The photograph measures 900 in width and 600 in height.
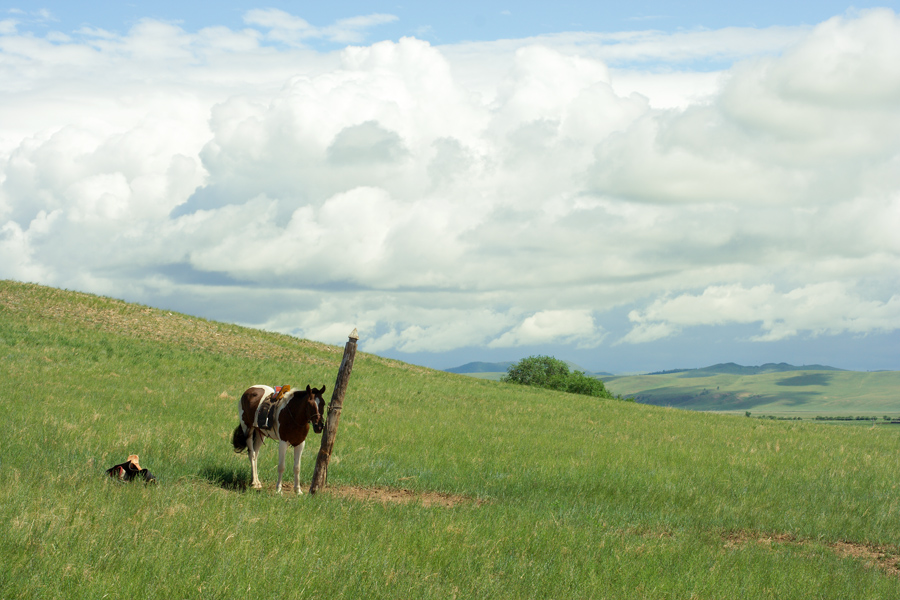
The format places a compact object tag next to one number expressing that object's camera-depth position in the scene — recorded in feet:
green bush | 323.78
